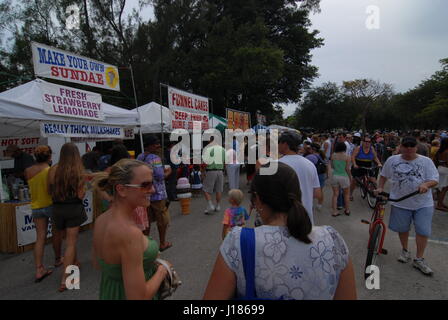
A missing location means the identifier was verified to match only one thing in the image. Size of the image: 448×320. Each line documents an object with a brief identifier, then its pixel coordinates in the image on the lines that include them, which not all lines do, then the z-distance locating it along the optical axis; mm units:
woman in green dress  1512
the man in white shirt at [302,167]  3201
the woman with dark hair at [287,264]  1253
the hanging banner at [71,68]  5363
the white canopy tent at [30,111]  4691
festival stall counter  4824
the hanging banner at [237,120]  11602
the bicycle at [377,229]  3683
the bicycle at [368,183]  7164
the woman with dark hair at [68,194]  3639
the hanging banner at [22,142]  8184
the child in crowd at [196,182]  9155
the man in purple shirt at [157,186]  4391
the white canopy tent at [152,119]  10336
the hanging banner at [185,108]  7371
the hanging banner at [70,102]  5180
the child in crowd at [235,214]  4004
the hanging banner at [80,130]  5418
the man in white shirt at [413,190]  3805
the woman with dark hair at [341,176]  6629
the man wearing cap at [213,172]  7105
